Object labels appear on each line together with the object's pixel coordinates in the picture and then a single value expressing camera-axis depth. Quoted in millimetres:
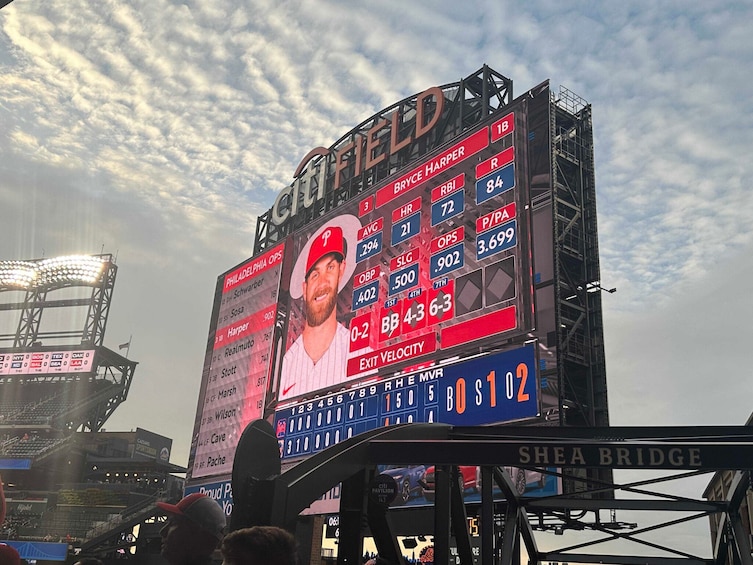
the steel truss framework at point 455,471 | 4402
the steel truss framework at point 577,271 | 17844
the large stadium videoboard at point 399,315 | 17047
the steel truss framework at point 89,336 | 56344
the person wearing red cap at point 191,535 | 3307
